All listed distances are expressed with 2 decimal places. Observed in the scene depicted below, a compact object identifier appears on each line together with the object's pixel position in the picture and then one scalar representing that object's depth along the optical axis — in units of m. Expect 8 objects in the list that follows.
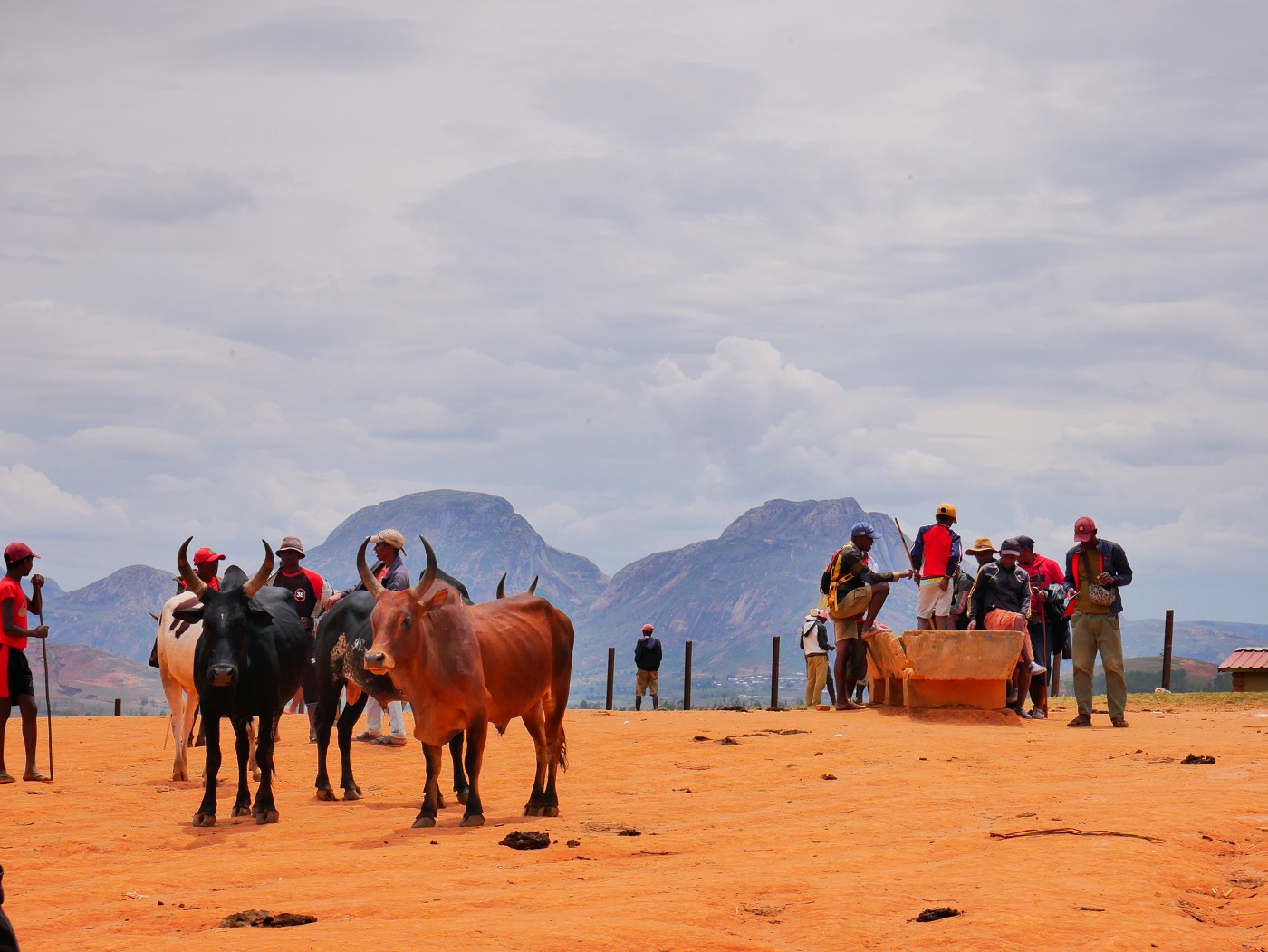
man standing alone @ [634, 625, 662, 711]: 30.20
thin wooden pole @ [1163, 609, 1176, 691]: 27.42
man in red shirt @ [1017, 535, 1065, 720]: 21.19
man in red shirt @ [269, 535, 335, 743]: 15.56
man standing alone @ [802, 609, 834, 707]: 23.12
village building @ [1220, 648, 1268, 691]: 28.02
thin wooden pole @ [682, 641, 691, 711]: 30.23
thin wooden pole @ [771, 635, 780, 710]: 28.53
